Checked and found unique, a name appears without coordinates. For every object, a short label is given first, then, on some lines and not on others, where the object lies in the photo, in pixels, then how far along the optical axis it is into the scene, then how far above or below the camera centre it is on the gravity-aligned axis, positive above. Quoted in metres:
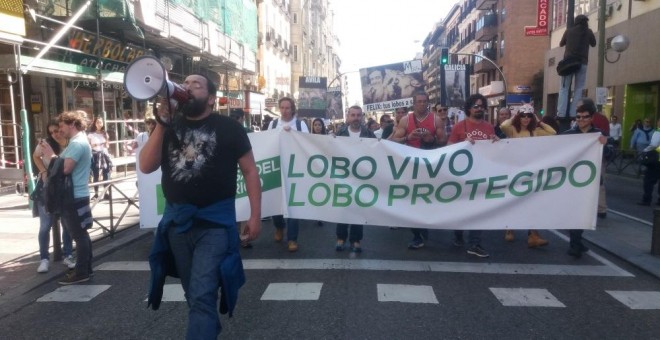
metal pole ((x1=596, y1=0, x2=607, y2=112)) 15.94 +1.79
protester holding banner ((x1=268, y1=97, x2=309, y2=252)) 7.66 -0.05
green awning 11.98 +1.21
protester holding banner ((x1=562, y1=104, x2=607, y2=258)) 6.67 -0.16
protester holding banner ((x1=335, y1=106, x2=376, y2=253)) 6.97 -0.23
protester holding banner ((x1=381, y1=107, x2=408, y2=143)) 7.34 -0.15
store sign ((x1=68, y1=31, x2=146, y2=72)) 14.56 +1.94
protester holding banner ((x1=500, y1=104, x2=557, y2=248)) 7.55 -0.14
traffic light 23.33 +2.57
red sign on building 33.59 +5.77
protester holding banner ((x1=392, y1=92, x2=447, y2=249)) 7.12 -0.16
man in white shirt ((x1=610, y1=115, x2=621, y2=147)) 20.14 -0.49
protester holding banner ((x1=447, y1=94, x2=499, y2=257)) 6.70 -0.14
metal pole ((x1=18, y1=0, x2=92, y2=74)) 11.49 +1.88
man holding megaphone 3.29 -0.45
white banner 6.44 -0.76
